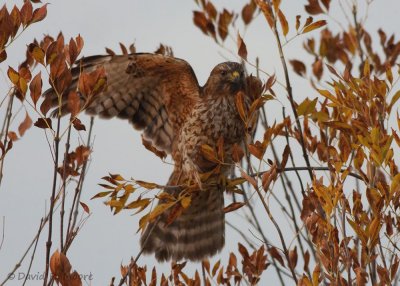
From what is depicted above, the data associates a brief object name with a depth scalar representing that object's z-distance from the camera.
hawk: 10.36
